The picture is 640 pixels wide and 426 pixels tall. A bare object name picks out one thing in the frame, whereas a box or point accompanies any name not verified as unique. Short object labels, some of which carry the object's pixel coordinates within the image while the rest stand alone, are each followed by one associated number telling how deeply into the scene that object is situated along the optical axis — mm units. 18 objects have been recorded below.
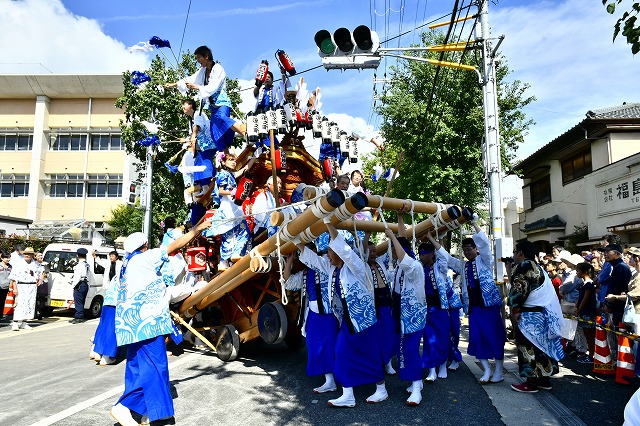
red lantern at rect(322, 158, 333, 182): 7562
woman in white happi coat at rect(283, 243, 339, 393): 5199
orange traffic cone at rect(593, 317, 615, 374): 6164
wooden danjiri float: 4595
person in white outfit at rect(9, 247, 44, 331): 10766
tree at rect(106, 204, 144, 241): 27614
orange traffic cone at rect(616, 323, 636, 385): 5664
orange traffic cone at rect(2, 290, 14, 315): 11398
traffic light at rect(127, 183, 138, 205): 18456
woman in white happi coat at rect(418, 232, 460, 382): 5688
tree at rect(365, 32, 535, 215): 15859
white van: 13070
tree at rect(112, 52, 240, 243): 15867
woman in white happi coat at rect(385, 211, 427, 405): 4906
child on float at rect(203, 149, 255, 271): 6328
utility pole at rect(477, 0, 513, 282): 8688
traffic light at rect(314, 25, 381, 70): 7328
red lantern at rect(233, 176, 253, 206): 6824
